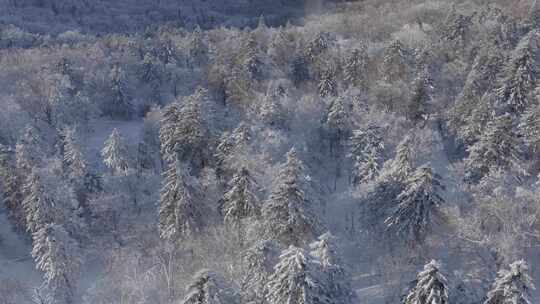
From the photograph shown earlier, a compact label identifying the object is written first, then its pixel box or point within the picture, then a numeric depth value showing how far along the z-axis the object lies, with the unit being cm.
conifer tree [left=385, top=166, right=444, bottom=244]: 3878
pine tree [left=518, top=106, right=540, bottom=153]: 4897
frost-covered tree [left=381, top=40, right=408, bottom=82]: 6981
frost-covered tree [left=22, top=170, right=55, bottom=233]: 4559
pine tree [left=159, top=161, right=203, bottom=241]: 4312
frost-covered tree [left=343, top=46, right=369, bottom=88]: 7106
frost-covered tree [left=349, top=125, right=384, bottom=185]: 5009
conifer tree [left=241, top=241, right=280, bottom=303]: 3183
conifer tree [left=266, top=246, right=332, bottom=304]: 2786
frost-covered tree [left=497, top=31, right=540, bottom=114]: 5741
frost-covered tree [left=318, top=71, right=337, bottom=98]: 7031
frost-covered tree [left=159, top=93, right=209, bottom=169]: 5134
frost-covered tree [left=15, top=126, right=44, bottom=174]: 5031
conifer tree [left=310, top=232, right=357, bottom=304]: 2988
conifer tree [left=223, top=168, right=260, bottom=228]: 4028
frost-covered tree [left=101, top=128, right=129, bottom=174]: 5706
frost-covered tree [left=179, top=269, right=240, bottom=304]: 2811
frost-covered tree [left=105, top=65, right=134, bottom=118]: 8362
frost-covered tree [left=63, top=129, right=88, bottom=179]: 5266
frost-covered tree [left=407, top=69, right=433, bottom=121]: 6303
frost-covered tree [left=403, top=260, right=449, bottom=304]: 2755
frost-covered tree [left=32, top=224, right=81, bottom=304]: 4159
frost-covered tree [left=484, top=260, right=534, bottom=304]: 2675
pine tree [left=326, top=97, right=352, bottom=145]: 6022
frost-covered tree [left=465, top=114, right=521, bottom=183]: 4450
